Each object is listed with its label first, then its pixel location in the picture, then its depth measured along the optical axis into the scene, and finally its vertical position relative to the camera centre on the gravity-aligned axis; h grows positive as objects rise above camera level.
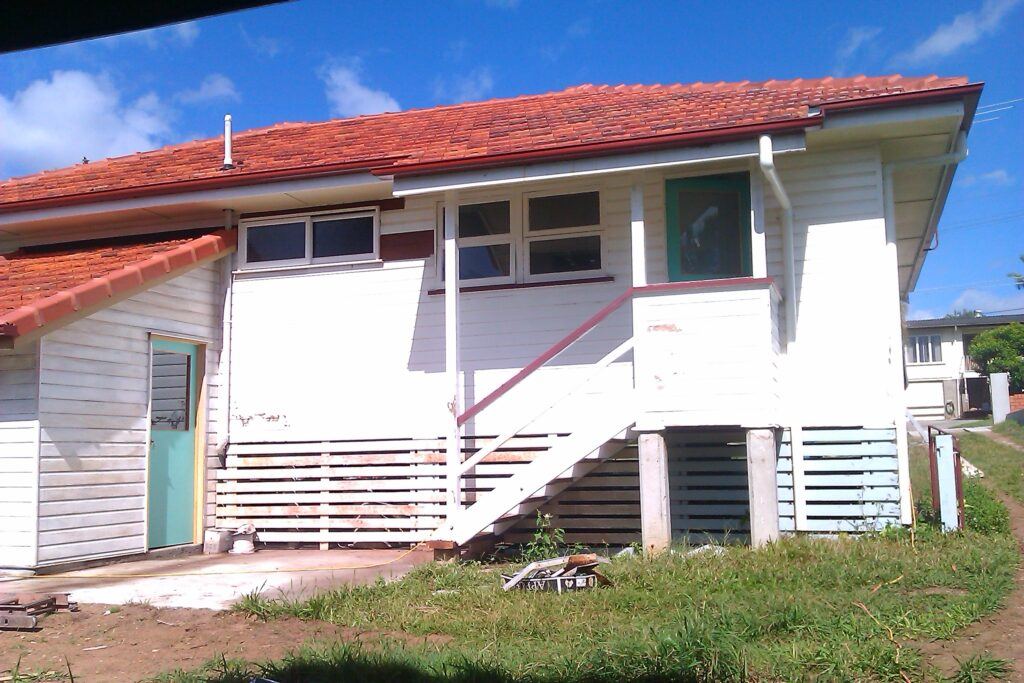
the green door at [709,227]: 9.05 +1.98
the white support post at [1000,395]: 27.33 +0.84
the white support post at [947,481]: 8.38 -0.51
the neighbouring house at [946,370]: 32.91 +2.13
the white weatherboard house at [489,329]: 8.41 +1.05
